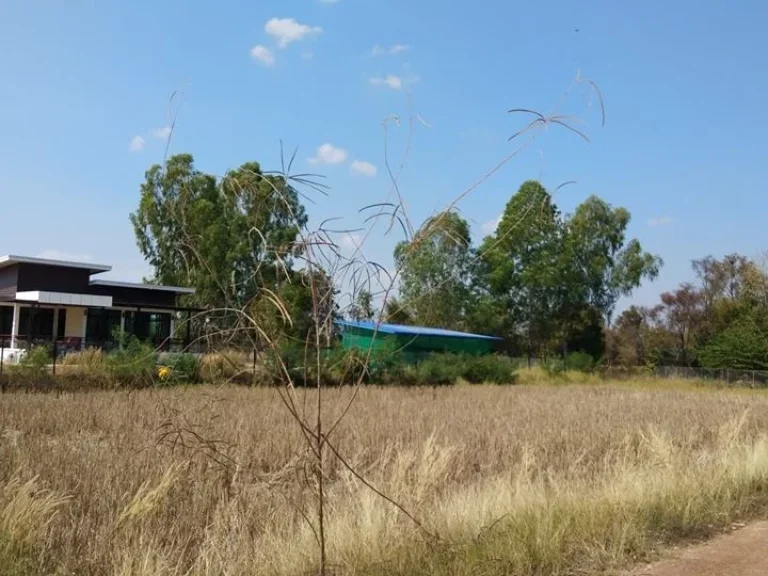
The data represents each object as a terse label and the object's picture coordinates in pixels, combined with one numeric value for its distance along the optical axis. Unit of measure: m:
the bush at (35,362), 22.72
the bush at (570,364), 44.72
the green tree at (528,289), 56.47
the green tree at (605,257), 62.50
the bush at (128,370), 22.95
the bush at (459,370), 33.81
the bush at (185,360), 21.44
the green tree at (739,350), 48.47
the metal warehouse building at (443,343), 35.87
